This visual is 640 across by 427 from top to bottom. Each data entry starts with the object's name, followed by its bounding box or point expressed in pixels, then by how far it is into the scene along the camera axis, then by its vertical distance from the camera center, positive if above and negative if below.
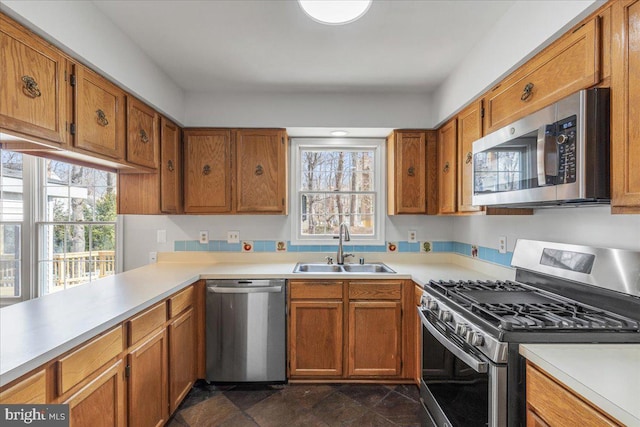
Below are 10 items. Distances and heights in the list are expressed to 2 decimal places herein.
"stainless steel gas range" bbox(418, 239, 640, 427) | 1.16 -0.45
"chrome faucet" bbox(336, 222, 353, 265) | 2.84 -0.25
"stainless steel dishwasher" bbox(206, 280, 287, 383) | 2.40 -0.91
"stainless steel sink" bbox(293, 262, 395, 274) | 2.83 -0.51
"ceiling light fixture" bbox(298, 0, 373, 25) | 1.55 +1.03
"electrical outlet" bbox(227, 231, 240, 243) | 3.01 -0.25
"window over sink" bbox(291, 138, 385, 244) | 3.10 +0.25
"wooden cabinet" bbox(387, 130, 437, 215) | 2.79 +0.38
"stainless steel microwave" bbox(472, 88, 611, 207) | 1.12 +0.24
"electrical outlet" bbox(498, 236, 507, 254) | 2.21 -0.23
